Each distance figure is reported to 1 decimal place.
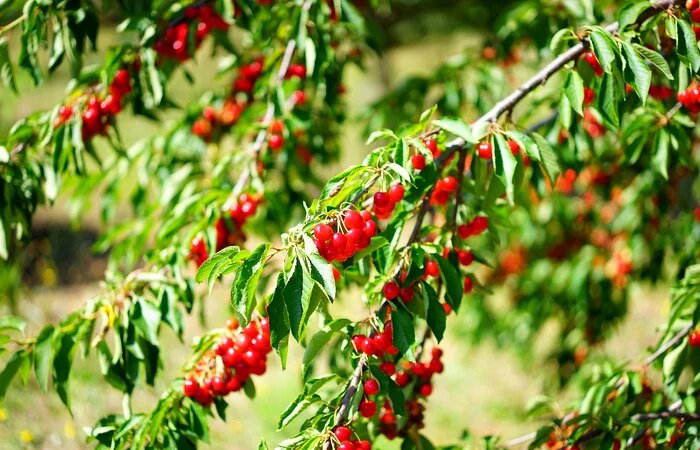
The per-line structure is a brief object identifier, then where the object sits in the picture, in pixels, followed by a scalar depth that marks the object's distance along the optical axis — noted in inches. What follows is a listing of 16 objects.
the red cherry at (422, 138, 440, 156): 64.0
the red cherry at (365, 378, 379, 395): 58.1
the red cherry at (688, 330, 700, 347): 71.8
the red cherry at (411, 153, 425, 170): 60.6
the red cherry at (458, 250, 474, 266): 69.3
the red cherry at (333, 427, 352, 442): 54.8
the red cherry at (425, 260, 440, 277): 64.5
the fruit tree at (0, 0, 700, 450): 58.4
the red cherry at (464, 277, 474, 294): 74.2
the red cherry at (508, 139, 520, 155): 65.7
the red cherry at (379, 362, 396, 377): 62.6
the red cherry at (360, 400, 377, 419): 60.3
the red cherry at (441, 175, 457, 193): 67.2
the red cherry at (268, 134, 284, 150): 88.4
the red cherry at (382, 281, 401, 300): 59.6
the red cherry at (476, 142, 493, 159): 63.8
